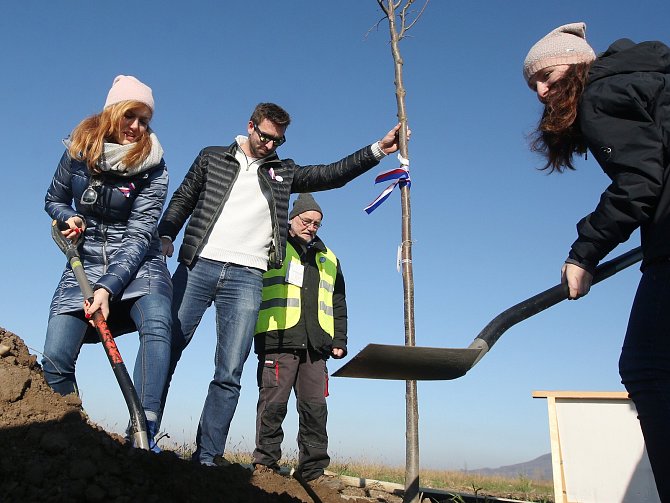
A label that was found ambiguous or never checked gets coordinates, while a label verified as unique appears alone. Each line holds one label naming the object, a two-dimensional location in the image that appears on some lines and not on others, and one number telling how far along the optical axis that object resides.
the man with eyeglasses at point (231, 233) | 4.08
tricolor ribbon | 5.19
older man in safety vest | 5.64
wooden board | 5.38
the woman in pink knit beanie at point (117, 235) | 3.56
